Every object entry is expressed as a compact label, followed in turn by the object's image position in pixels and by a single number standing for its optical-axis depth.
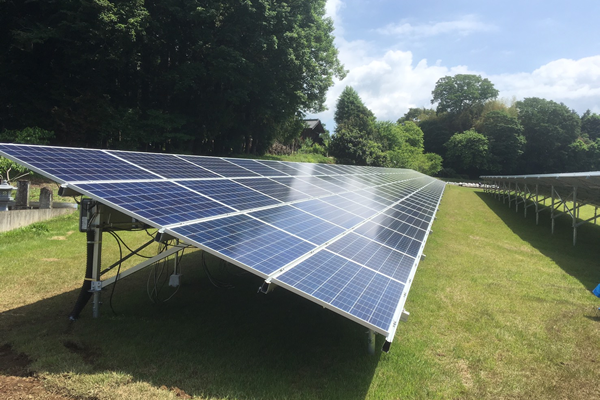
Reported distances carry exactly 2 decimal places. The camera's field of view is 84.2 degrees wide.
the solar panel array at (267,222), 4.62
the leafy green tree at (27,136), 20.37
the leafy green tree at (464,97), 101.00
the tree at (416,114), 117.64
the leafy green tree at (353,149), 54.41
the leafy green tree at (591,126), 93.25
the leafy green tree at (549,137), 81.75
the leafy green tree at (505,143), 81.31
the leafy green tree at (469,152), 81.25
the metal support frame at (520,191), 16.08
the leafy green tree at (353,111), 69.88
